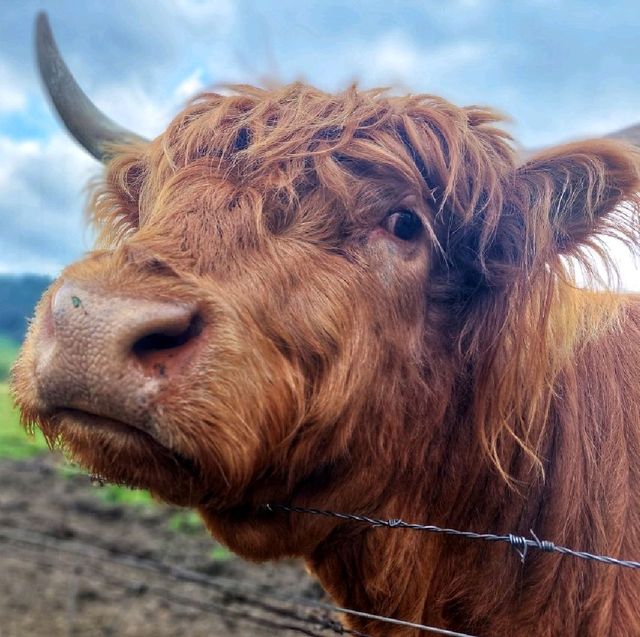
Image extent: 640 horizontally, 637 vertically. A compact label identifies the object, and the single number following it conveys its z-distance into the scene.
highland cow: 0.66
